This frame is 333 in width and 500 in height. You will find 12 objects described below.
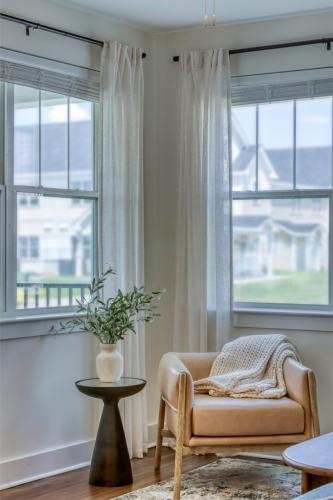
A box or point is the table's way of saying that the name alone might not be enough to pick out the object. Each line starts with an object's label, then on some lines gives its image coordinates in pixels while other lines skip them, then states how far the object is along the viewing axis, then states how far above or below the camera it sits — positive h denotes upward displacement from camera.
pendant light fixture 4.37 +1.56
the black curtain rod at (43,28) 4.08 +1.37
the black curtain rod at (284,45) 4.52 +1.38
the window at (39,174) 4.18 +0.60
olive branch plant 4.18 -0.27
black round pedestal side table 4.08 -0.96
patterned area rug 3.87 -1.19
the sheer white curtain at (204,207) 4.74 +0.39
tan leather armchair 3.76 -0.78
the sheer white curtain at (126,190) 4.57 +0.48
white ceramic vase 4.17 -0.55
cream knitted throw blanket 4.10 -0.59
